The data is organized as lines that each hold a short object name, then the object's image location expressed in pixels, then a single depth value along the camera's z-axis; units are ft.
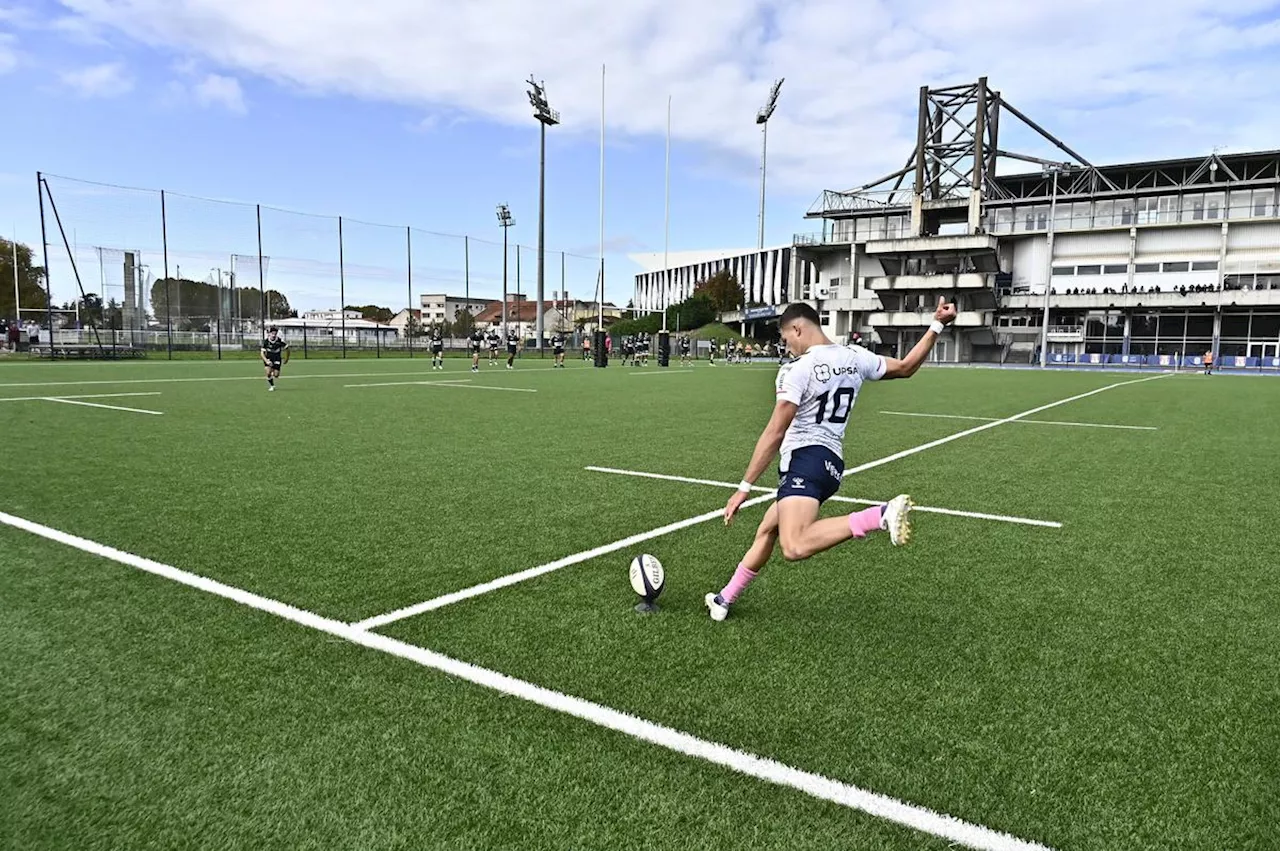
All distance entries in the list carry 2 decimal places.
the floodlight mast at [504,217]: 246.27
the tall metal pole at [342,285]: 161.79
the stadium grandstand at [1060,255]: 207.21
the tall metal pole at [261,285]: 148.38
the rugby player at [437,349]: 114.32
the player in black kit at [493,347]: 135.96
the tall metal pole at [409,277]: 172.24
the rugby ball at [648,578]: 14.85
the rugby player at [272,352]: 64.54
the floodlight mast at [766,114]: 227.40
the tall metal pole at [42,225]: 120.37
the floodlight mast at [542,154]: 178.19
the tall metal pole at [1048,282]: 186.25
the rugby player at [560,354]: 126.41
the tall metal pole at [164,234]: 135.61
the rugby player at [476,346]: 104.99
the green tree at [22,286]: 216.33
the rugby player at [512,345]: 118.62
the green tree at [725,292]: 344.08
